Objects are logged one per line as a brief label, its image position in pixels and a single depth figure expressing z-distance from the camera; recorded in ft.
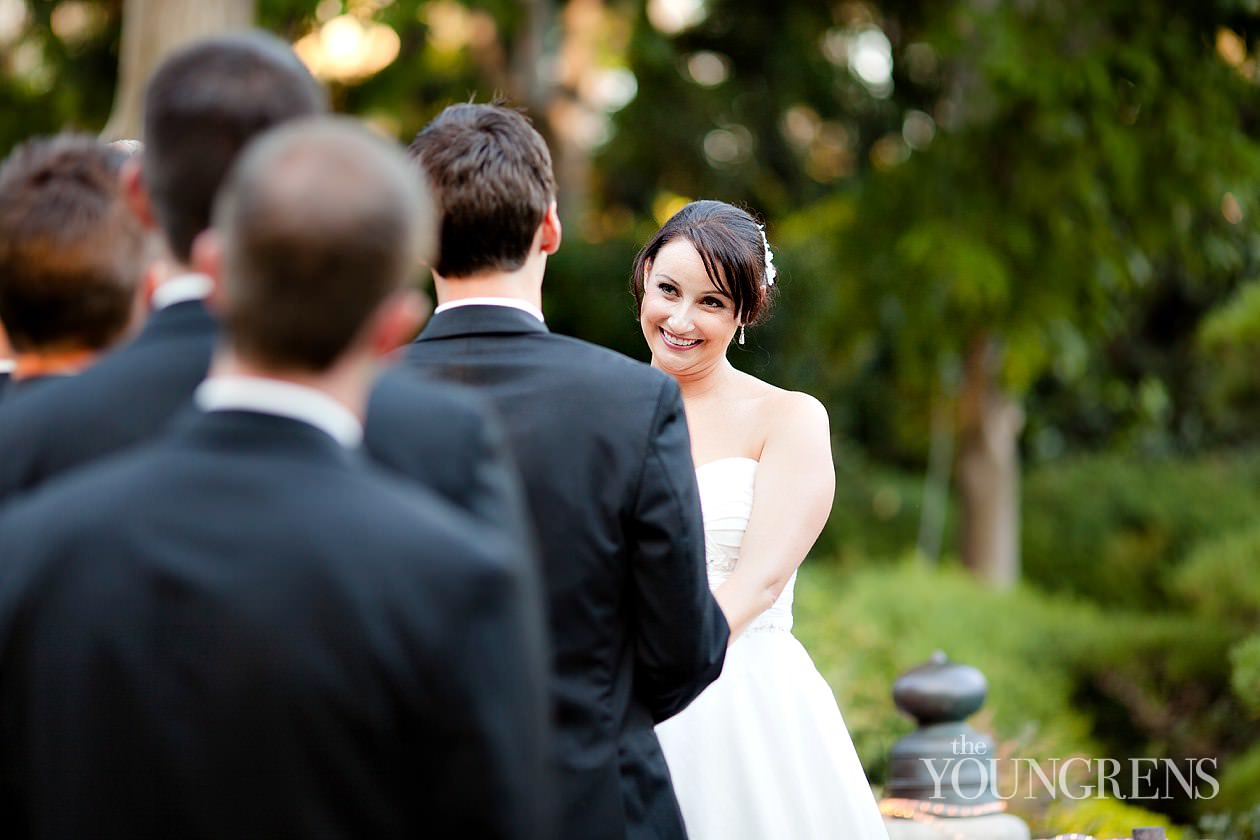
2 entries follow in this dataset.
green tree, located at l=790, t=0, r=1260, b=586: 35.42
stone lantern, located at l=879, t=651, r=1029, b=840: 14.83
